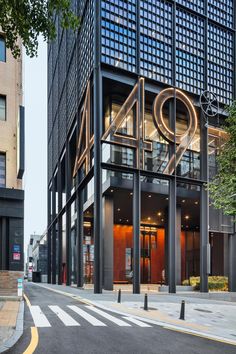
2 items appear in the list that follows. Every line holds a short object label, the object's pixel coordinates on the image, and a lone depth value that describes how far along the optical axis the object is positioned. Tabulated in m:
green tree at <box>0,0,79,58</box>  8.45
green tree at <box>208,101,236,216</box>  15.28
